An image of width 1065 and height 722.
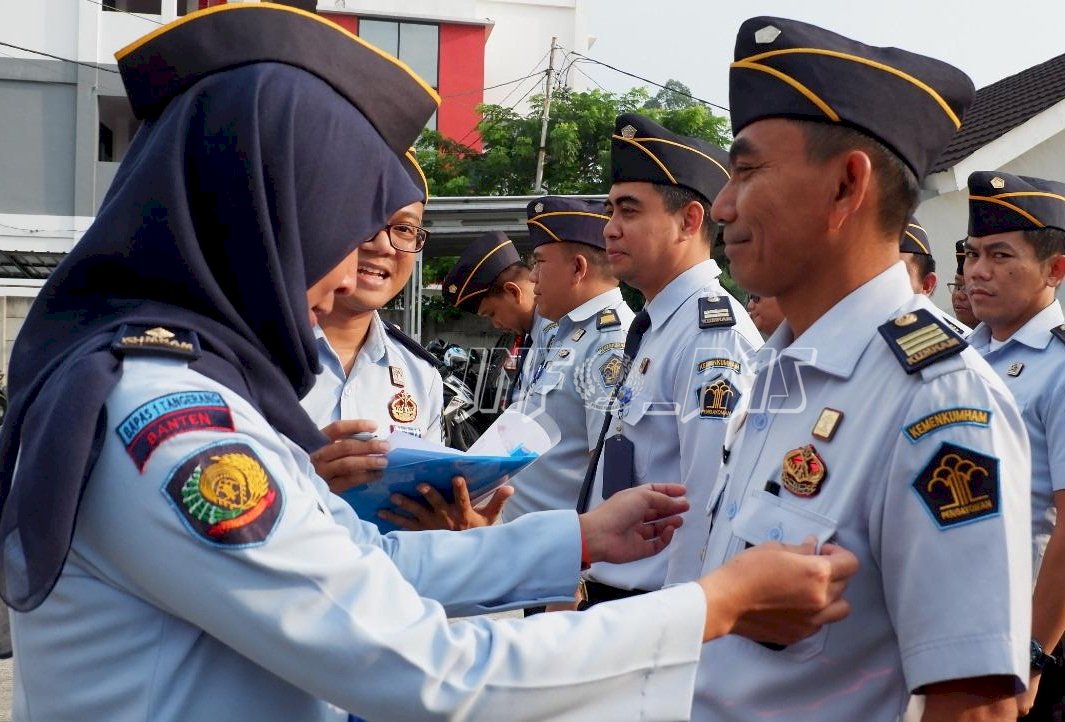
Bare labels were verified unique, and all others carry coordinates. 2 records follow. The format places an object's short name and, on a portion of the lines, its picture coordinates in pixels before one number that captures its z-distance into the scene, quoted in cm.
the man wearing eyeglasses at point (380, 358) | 388
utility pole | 2206
